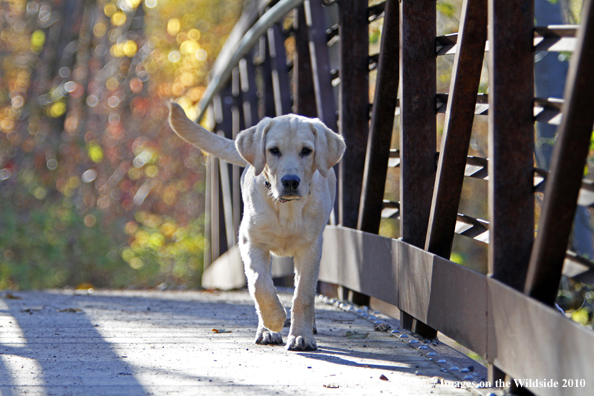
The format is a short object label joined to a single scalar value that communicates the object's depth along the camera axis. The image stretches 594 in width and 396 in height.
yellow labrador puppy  8.02
